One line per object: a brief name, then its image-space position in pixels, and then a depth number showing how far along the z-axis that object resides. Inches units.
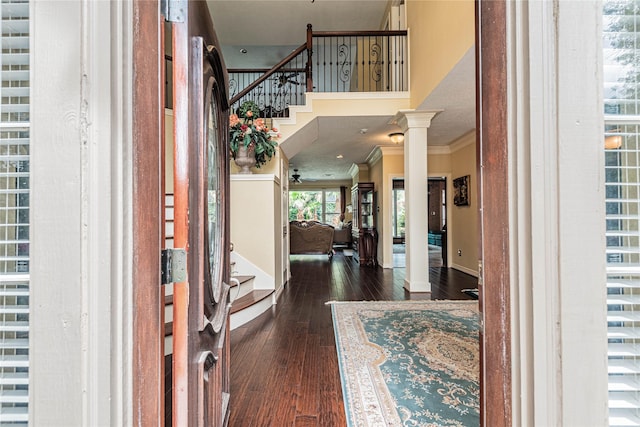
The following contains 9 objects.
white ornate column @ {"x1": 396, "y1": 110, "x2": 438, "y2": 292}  170.2
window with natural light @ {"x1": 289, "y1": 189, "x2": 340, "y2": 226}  526.0
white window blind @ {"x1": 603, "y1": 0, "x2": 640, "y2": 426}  24.4
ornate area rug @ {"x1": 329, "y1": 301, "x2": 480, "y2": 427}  62.9
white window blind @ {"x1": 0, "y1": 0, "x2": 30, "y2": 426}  23.7
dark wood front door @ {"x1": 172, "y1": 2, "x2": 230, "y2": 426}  32.5
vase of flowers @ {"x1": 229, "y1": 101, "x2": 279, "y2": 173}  143.1
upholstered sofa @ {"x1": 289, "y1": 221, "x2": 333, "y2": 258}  335.6
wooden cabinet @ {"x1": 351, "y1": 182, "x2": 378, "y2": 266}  270.7
